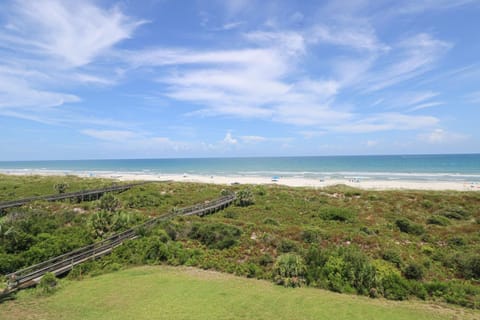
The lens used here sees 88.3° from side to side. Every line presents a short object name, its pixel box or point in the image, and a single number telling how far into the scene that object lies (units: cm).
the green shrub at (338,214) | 2400
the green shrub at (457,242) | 1719
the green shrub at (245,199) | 3256
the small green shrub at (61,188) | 3841
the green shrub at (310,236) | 1634
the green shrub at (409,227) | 2020
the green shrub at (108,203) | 2173
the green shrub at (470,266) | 1271
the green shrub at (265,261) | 1323
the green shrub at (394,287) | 988
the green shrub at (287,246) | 1465
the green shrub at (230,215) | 2671
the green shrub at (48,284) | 1041
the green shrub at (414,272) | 1224
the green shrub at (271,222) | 2228
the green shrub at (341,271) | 1049
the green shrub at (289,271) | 1094
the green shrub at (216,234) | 1579
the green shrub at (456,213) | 2453
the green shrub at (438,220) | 2271
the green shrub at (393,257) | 1361
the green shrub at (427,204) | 2858
